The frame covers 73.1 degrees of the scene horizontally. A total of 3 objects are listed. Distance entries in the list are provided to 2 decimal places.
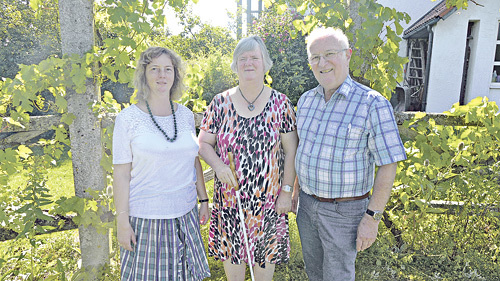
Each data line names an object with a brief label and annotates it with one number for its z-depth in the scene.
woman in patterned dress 2.06
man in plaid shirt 1.76
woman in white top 1.82
